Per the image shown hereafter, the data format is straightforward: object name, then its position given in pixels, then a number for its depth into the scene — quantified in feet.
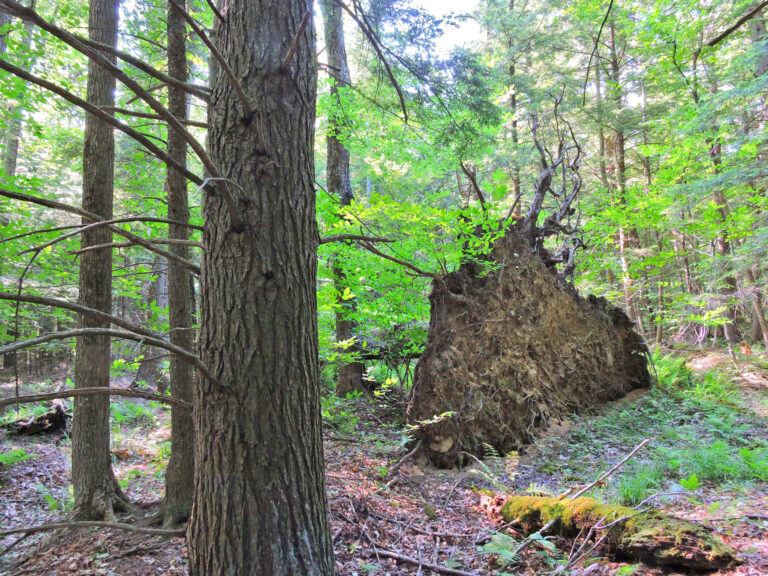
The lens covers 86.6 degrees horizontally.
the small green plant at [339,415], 21.72
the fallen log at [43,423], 23.15
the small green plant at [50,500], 14.30
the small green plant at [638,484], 13.12
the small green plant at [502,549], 9.96
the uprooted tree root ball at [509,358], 19.63
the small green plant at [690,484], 12.73
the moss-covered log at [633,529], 8.36
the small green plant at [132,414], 27.53
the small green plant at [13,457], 18.29
